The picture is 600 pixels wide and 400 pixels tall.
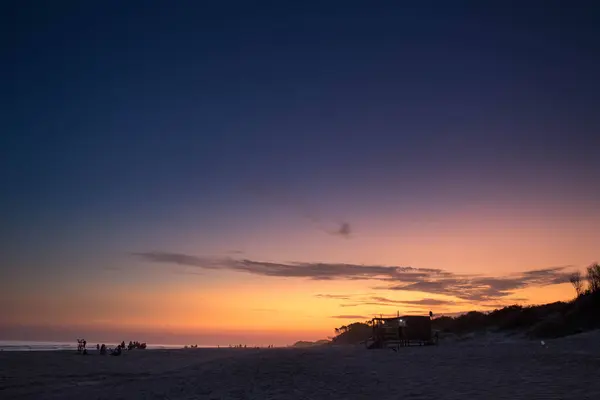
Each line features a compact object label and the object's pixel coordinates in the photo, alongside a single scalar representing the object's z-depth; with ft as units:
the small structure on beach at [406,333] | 124.88
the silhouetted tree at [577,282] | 150.92
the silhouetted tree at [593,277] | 138.86
